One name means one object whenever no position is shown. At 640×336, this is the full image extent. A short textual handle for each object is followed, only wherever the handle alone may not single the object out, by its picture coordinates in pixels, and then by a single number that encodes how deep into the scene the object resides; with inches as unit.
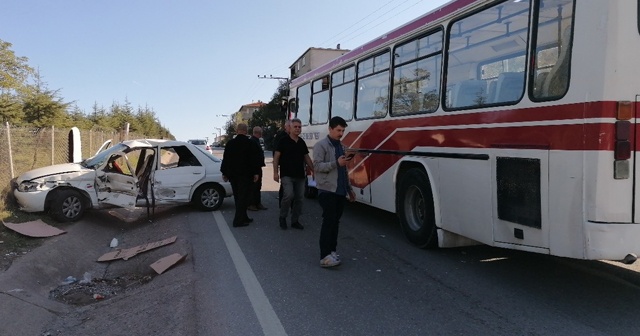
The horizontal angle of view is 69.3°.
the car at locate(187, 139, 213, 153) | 1332.7
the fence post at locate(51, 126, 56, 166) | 442.3
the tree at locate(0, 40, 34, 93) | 855.8
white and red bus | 144.0
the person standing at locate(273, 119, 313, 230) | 297.4
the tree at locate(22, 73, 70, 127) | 841.5
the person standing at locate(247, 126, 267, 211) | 385.8
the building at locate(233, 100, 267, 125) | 5846.5
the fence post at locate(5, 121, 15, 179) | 363.3
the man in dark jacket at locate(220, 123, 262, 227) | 323.6
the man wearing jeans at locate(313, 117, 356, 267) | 217.5
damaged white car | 318.7
